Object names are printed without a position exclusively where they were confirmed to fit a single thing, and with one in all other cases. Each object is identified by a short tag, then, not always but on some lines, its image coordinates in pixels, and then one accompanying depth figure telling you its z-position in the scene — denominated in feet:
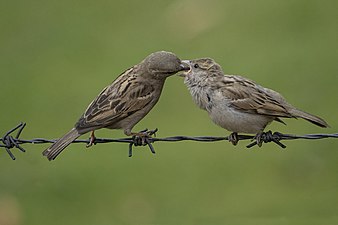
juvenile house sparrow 34.50
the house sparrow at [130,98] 35.24
